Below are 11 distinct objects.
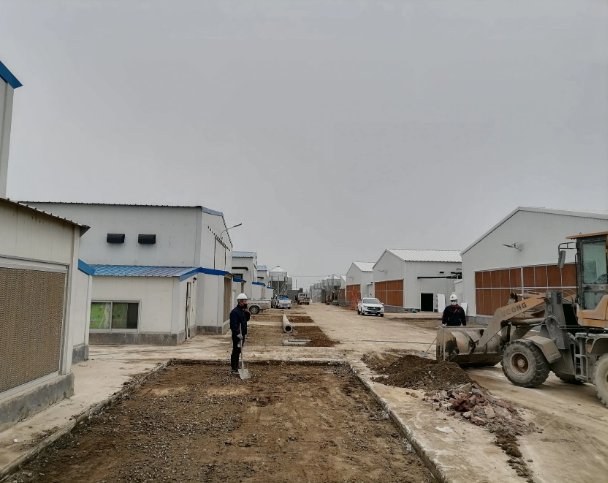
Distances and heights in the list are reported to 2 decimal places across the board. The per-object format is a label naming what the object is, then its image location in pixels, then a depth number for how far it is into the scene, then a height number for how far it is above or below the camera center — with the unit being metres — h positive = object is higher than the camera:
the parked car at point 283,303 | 50.81 -1.44
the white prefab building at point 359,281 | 63.62 +1.69
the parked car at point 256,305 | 37.62 -1.38
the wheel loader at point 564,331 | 8.82 -0.81
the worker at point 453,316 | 14.13 -0.72
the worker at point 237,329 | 11.27 -1.05
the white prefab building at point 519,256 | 21.80 +2.36
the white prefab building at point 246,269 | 47.97 +2.34
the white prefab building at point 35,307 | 6.40 -0.35
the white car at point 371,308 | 41.28 -1.50
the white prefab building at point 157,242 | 20.81 +2.22
